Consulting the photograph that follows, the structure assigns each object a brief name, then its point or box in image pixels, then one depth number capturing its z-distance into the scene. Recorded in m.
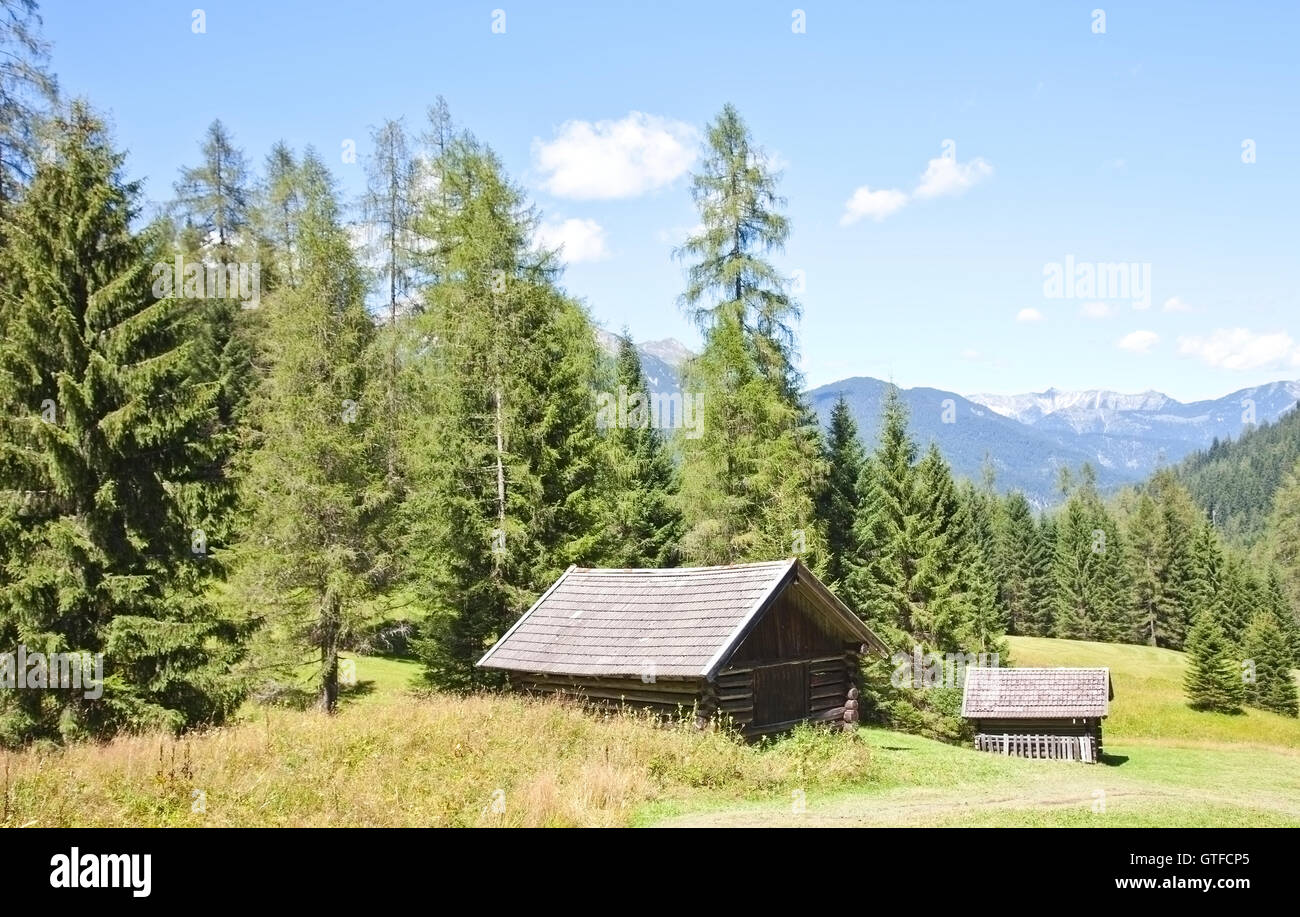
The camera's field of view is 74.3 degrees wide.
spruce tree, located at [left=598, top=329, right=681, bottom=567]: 35.84
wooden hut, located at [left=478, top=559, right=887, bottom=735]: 18.27
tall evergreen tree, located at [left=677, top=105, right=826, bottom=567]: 30.22
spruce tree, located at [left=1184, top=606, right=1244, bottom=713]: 49.94
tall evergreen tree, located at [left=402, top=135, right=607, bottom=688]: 26.69
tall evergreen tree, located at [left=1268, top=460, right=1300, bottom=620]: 81.56
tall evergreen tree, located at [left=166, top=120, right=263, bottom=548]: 40.38
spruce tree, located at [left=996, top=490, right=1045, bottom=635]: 80.31
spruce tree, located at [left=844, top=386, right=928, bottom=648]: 40.22
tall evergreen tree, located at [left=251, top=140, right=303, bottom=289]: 39.16
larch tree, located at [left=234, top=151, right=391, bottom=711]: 24.80
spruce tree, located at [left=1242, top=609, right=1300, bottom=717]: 52.59
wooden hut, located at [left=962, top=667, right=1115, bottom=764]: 32.47
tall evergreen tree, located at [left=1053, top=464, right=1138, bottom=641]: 75.31
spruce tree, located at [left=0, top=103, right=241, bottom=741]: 16.84
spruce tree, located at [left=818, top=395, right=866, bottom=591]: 37.94
